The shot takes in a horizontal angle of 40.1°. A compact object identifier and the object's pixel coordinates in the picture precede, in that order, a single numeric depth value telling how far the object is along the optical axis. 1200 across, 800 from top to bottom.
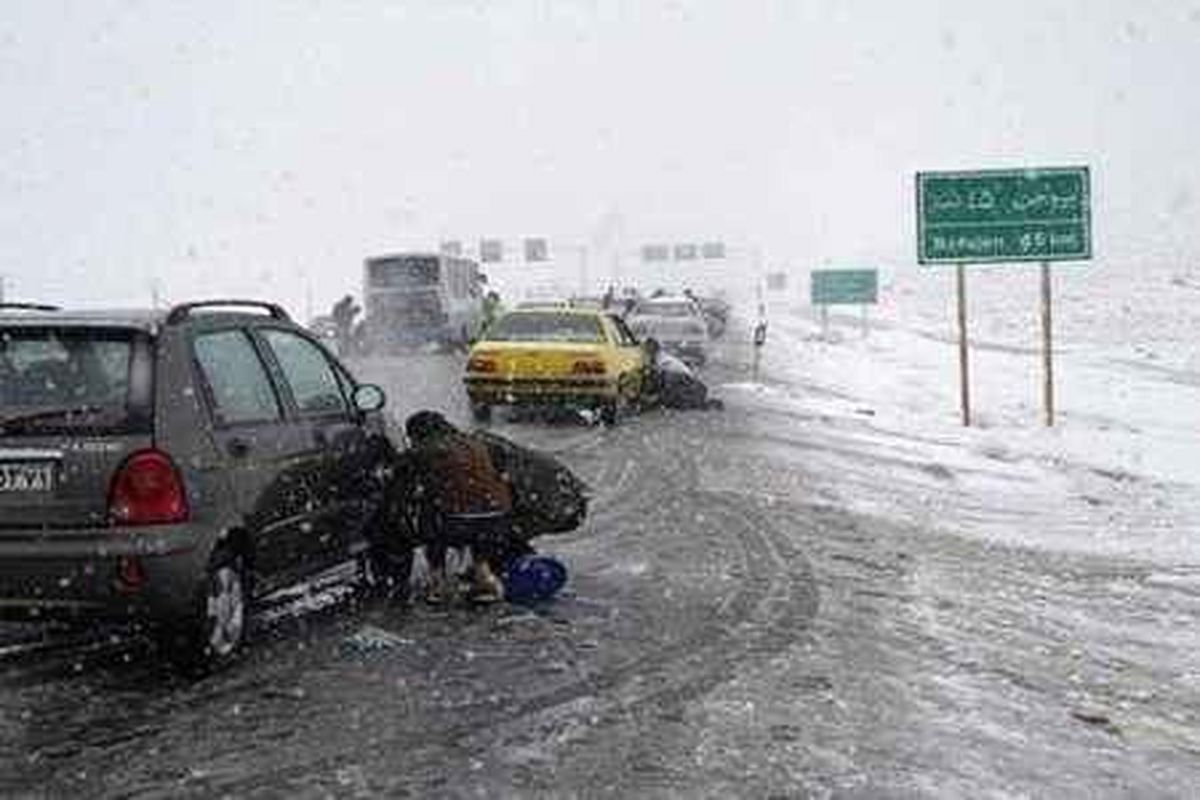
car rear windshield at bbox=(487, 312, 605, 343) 22.16
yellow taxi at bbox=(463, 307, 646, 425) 21.33
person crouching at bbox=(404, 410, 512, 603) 8.98
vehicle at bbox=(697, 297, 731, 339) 58.12
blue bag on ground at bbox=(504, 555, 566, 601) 9.26
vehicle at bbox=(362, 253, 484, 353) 41.59
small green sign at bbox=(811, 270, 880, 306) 59.56
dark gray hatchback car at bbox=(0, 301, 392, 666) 6.78
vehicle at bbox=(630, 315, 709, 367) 37.69
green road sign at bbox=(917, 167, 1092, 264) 27.36
